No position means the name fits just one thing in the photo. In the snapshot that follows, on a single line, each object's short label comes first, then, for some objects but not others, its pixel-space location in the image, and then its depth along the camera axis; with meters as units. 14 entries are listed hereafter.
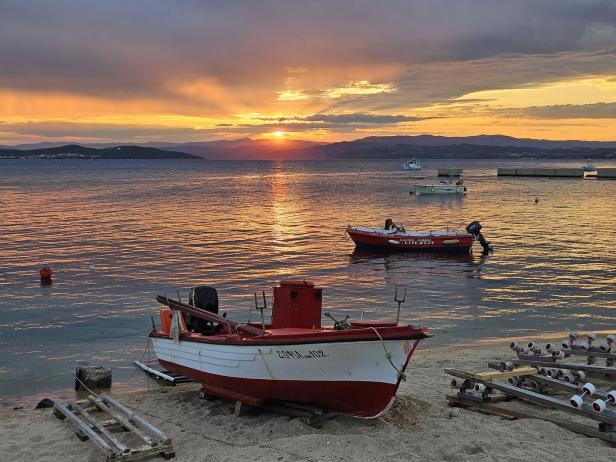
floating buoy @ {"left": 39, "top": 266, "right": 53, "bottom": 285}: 28.89
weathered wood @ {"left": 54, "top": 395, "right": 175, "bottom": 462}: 9.95
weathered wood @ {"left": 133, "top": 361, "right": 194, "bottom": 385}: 16.00
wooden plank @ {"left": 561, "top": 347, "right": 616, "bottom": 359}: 13.80
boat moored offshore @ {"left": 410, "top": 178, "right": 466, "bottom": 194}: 94.50
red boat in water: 38.19
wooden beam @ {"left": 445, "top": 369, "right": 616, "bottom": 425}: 10.14
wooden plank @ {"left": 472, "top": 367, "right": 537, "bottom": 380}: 12.12
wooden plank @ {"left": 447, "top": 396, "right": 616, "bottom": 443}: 10.00
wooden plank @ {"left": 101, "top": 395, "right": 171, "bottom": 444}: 10.36
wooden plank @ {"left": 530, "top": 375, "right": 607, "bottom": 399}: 11.60
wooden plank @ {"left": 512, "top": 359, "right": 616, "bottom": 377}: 12.80
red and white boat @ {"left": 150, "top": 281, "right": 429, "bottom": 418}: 10.75
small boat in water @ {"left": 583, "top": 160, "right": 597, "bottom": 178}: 170.00
